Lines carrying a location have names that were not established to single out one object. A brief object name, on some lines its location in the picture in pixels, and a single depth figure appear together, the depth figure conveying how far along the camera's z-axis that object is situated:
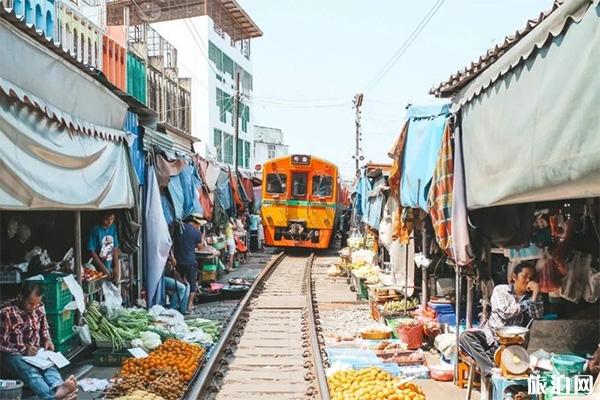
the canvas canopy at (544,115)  3.10
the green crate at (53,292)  7.16
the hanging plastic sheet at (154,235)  10.14
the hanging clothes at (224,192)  18.86
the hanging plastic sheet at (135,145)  9.06
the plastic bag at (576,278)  6.44
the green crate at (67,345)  7.25
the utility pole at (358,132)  39.94
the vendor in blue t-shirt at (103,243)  8.96
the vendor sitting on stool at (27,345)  5.82
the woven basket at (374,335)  9.51
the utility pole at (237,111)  30.89
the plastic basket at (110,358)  7.98
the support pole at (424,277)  9.45
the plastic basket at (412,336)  8.76
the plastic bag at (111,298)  8.80
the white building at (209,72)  38.16
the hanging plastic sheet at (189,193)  12.25
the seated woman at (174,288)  11.55
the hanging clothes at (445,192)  6.29
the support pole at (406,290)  10.20
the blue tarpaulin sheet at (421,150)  7.26
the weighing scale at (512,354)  5.43
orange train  23.23
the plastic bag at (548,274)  6.60
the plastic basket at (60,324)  7.14
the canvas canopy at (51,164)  4.57
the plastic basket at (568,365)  5.24
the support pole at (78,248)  7.93
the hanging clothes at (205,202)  15.07
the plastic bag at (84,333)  7.95
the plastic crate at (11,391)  5.28
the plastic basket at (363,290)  13.73
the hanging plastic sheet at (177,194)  11.43
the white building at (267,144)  67.00
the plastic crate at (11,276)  7.32
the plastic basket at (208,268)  15.19
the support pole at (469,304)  6.99
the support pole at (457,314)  7.01
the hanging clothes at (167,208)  11.11
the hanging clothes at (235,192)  21.30
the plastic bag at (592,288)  6.25
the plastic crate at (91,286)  8.35
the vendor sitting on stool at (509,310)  6.23
